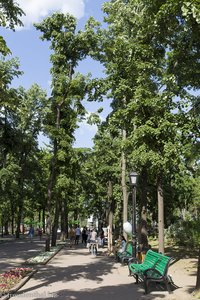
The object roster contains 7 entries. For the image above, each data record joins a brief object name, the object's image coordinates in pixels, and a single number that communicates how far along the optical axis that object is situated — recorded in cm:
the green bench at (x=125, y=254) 1359
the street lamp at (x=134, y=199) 1197
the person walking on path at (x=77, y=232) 2737
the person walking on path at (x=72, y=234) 2788
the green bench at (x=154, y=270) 803
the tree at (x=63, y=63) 1899
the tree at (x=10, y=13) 741
